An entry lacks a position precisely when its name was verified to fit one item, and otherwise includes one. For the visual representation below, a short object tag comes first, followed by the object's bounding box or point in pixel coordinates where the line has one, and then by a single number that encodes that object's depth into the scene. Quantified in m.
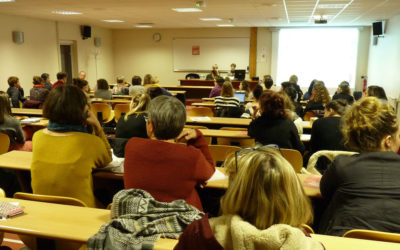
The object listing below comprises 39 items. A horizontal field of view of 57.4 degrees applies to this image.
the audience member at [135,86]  7.80
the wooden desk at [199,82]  12.12
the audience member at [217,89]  8.40
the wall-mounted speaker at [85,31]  12.65
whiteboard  13.85
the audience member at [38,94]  6.77
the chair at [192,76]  13.38
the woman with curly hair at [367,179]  1.76
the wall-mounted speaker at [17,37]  9.76
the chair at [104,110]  6.96
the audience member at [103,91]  7.97
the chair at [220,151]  3.36
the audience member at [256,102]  5.58
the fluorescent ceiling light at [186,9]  8.59
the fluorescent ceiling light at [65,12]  9.01
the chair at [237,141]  4.23
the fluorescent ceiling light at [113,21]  11.60
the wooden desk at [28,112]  5.78
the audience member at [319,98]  5.68
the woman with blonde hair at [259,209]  1.14
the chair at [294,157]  3.06
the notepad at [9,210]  1.86
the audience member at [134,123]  3.51
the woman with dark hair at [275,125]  3.40
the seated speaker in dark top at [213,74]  12.48
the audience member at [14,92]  7.61
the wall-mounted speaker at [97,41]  13.69
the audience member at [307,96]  8.65
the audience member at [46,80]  9.26
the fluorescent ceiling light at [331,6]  7.73
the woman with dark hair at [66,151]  2.21
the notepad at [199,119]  5.05
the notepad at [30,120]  4.81
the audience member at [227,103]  6.03
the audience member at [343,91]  6.67
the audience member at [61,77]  8.25
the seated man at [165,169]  1.82
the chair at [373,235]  1.61
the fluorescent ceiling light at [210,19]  10.82
